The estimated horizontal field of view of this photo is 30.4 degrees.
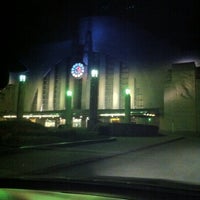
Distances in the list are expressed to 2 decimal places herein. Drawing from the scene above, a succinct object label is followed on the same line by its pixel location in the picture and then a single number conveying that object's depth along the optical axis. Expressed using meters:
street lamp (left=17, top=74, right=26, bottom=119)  79.44
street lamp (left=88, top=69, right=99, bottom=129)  63.09
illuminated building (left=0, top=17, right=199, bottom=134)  85.88
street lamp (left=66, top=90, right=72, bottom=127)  65.84
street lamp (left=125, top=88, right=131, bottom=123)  66.56
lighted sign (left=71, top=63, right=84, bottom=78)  76.78
